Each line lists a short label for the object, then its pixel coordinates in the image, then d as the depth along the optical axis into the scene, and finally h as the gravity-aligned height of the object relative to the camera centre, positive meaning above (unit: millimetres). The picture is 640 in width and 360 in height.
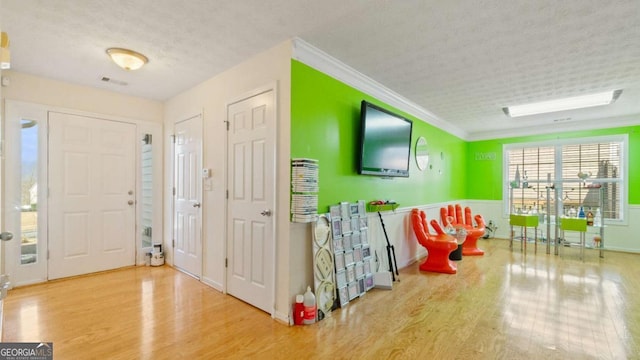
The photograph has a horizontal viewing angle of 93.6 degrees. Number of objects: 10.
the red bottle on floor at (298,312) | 2645 -1170
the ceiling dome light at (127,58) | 2856 +1174
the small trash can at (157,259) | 4355 -1175
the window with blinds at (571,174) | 5594 +143
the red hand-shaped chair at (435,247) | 4195 -939
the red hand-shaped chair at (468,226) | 5254 -850
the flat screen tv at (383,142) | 3447 +483
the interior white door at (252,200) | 2852 -211
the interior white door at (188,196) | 3811 -229
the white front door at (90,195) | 3746 -220
